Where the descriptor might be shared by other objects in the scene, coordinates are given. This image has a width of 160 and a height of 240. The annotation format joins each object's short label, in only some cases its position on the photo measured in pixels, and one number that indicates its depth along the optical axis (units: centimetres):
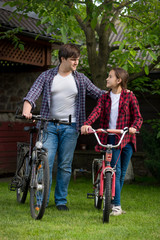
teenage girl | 776
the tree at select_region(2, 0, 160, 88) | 954
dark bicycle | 705
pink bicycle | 697
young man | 803
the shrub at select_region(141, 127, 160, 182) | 1347
